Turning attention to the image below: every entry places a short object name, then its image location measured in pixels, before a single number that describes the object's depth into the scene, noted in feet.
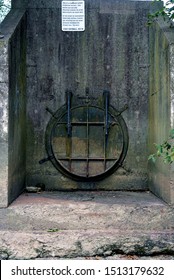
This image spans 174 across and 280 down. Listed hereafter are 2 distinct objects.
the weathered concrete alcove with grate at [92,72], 15.72
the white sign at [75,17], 15.97
